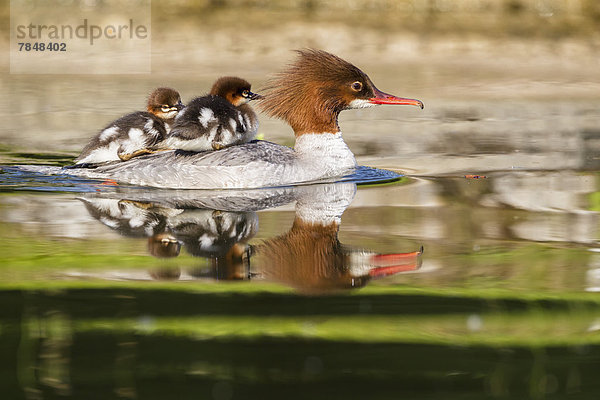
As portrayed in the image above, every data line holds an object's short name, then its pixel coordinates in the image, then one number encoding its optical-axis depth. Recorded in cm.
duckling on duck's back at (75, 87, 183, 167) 1647
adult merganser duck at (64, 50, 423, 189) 1580
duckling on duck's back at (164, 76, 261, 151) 1560
